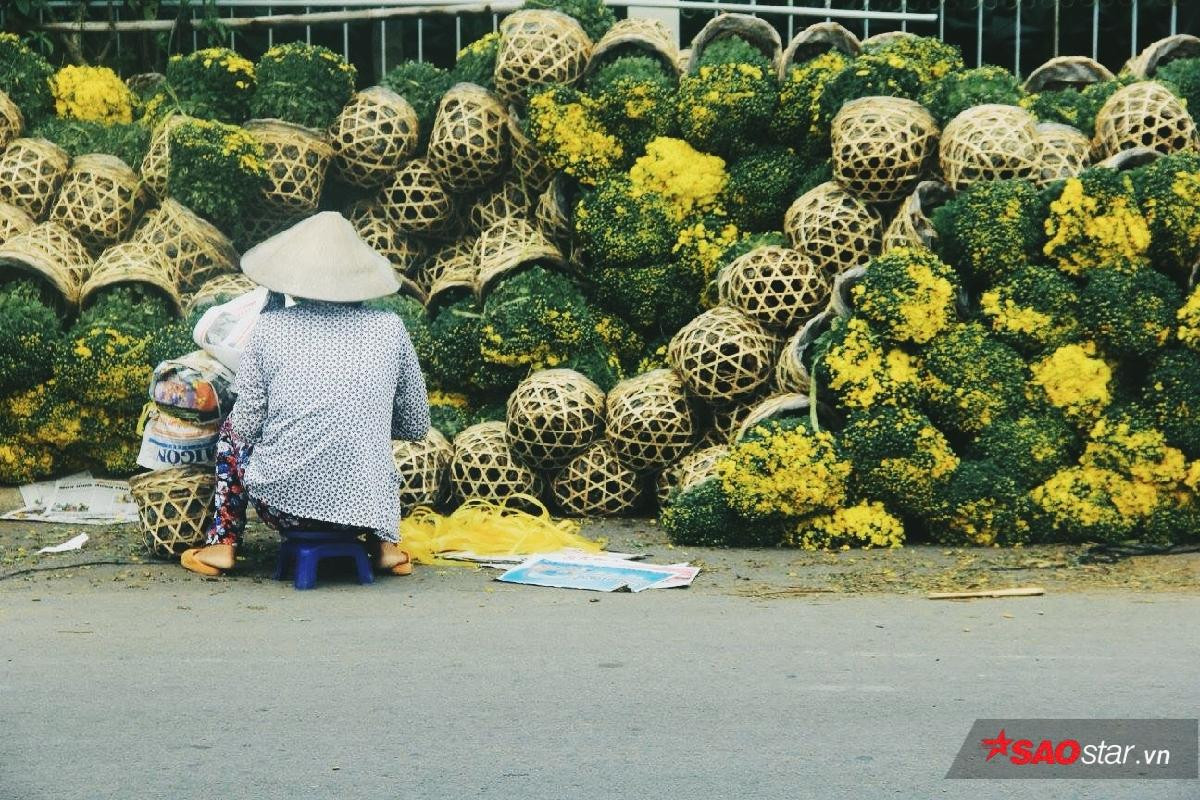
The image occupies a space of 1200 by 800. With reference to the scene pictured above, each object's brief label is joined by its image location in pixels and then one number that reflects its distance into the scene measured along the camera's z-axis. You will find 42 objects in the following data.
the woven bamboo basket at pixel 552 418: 14.70
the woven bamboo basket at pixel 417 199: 17.06
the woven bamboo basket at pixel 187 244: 16.52
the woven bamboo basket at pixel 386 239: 17.36
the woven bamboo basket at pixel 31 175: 16.91
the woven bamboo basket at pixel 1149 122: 14.70
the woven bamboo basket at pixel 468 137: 16.72
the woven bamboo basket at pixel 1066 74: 17.33
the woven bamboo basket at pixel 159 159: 16.69
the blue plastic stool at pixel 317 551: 11.85
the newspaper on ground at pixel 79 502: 15.03
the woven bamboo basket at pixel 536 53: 16.80
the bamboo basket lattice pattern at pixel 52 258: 15.98
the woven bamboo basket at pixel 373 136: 16.95
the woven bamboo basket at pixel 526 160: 17.03
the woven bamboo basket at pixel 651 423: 14.70
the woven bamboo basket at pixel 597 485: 14.96
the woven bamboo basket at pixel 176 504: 12.52
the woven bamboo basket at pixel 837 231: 15.01
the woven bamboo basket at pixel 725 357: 14.63
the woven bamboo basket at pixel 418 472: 14.62
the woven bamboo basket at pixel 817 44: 16.58
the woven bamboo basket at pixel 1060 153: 14.51
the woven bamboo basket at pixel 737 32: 16.98
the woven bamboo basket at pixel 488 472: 14.91
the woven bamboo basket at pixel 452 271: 16.66
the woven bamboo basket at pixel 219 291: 15.54
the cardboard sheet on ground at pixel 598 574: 11.81
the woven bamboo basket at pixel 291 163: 16.78
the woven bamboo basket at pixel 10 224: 16.69
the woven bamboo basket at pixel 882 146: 14.79
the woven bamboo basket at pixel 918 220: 14.28
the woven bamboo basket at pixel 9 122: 17.34
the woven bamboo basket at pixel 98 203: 16.73
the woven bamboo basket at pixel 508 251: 16.14
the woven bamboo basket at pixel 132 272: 16.00
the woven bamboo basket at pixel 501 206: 17.16
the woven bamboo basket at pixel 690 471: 14.14
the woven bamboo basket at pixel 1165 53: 16.73
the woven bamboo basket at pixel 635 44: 17.03
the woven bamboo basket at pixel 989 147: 14.27
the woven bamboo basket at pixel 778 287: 14.85
